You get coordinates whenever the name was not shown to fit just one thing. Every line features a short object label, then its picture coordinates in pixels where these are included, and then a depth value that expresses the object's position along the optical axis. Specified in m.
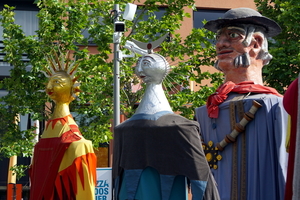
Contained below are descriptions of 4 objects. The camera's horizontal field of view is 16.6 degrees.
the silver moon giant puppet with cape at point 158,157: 8.79
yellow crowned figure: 12.81
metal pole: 17.67
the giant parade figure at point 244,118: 10.19
